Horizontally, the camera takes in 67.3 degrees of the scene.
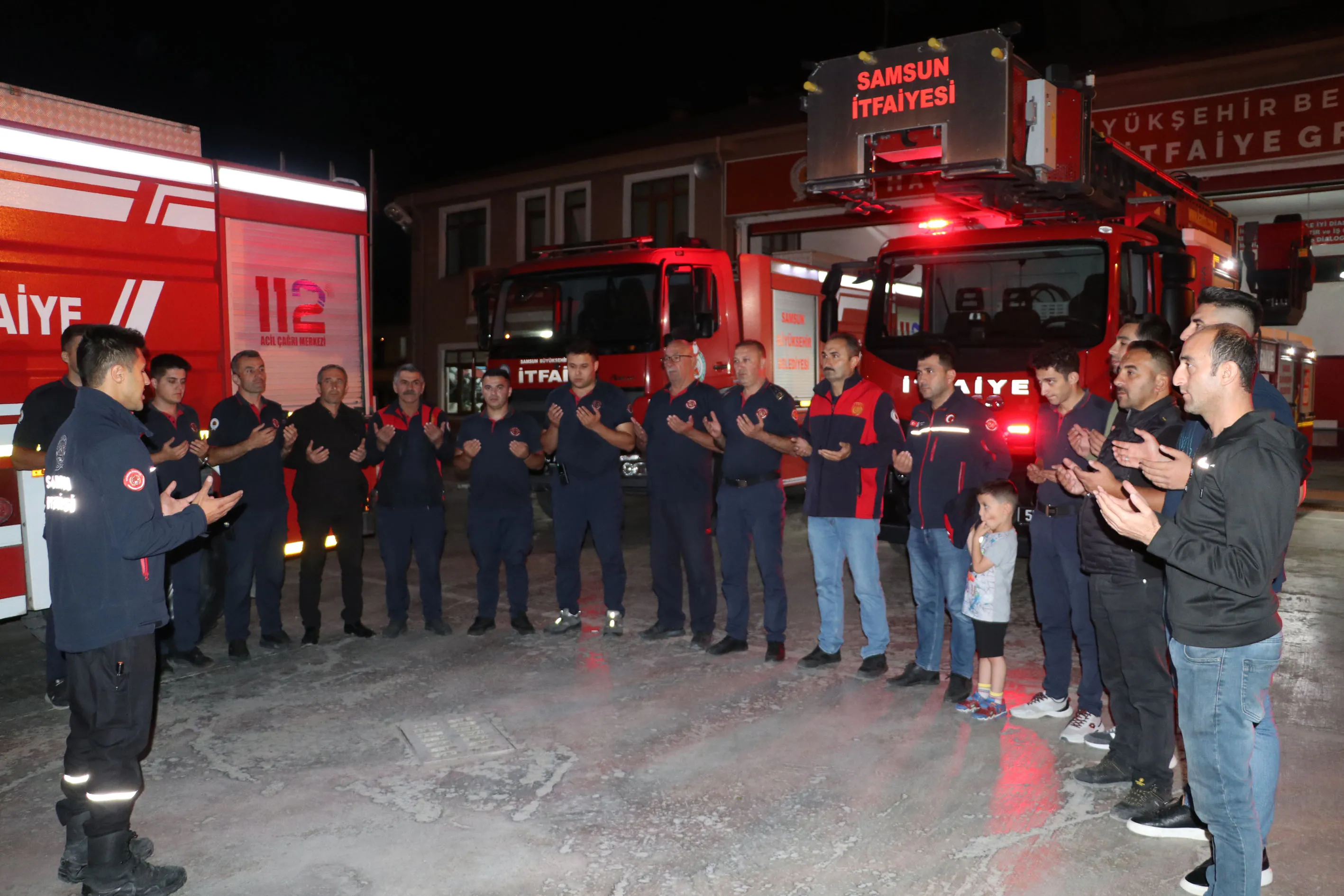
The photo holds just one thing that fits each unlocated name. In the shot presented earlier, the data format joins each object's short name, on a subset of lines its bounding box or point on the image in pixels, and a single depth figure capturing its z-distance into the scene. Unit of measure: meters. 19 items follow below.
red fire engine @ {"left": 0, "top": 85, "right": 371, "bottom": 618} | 5.26
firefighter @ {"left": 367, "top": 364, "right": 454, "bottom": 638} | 6.48
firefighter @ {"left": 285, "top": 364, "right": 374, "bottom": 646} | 6.28
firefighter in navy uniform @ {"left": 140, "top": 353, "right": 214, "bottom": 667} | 5.57
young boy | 4.93
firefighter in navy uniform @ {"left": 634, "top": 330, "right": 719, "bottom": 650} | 6.34
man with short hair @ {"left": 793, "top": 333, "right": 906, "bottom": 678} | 5.57
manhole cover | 4.48
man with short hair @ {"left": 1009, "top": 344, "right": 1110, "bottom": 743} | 4.59
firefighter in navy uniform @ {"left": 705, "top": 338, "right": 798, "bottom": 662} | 5.97
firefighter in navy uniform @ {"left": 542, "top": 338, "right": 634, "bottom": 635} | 6.53
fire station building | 13.76
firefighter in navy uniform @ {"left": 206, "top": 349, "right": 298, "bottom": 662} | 6.02
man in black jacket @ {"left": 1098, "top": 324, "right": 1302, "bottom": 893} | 2.66
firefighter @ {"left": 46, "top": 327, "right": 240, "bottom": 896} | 3.26
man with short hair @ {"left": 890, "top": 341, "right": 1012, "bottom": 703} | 5.18
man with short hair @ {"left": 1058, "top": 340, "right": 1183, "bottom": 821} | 3.85
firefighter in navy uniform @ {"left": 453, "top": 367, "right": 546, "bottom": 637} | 6.52
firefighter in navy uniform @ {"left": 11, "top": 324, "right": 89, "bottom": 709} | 5.05
